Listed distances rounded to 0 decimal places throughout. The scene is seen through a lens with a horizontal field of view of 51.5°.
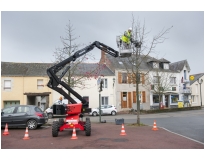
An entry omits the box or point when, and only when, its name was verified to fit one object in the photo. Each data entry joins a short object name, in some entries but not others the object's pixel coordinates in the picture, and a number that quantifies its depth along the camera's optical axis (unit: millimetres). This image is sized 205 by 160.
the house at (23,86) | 28344
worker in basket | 10555
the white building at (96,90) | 31172
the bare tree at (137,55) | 14664
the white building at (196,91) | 42800
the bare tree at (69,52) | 17720
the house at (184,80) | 38688
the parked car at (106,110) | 27292
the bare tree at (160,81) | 32625
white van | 24325
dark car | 12438
